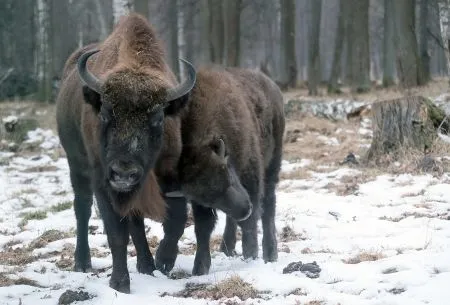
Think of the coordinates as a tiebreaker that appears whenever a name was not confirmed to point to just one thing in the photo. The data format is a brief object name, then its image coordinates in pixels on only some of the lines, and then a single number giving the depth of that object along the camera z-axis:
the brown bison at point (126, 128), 5.09
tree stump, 10.59
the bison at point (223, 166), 6.09
